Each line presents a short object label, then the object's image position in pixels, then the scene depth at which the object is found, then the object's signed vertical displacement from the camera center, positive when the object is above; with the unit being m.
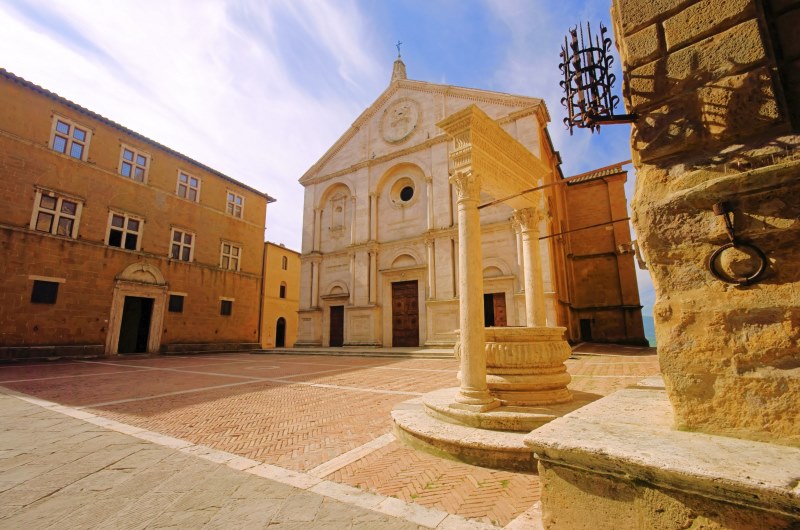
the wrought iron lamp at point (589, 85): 2.96 +2.07
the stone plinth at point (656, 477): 1.52 -0.69
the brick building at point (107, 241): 15.37 +4.71
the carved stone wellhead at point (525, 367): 5.03 -0.51
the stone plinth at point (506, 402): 4.15 -0.99
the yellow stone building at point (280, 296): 29.83 +3.08
